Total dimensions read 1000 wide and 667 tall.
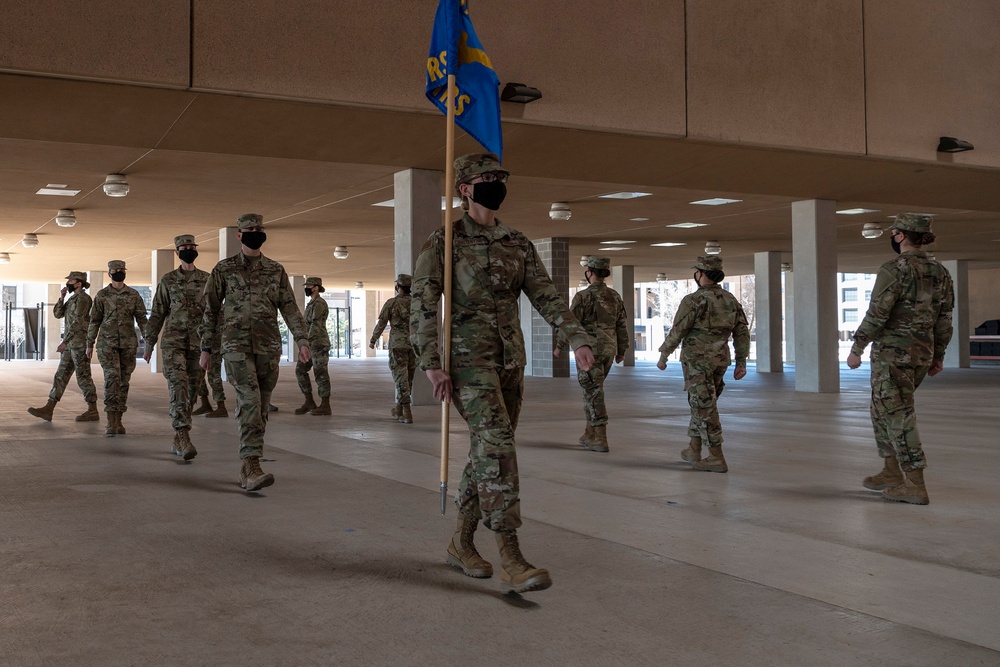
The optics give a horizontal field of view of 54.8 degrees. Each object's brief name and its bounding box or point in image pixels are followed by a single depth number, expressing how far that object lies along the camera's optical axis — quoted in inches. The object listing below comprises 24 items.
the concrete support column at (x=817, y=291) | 741.3
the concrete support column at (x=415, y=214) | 589.3
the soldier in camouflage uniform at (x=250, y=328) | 276.4
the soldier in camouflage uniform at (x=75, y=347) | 473.7
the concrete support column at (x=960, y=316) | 1326.3
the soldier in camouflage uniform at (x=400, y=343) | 495.5
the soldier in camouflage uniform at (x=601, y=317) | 388.2
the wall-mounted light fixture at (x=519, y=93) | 447.8
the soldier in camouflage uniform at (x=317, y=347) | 549.6
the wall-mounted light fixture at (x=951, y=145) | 578.6
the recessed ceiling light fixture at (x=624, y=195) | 721.6
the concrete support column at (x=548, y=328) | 1026.7
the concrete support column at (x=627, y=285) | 1315.2
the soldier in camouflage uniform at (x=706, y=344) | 324.5
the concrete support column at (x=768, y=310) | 1165.1
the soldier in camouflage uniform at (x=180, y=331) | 351.3
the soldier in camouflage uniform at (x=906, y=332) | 260.8
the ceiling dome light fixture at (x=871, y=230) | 912.8
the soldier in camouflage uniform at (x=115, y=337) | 430.0
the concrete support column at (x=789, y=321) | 1438.7
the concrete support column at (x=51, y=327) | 1660.9
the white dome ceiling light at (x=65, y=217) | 776.3
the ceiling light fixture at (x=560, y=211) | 758.5
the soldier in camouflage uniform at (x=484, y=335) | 172.6
